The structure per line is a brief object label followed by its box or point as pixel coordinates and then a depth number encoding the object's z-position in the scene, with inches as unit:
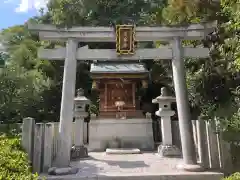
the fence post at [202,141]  283.6
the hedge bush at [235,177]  157.0
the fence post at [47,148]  272.4
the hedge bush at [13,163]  146.1
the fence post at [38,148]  256.7
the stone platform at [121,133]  531.5
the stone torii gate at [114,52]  272.1
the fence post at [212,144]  274.8
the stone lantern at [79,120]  395.9
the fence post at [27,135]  243.0
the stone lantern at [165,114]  410.3
